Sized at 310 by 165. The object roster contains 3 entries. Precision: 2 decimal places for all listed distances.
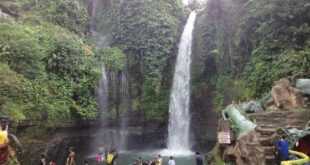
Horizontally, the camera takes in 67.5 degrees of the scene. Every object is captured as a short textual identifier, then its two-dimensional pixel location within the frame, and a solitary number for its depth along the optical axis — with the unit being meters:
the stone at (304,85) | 8.86
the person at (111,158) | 8.10
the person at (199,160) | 8.51
